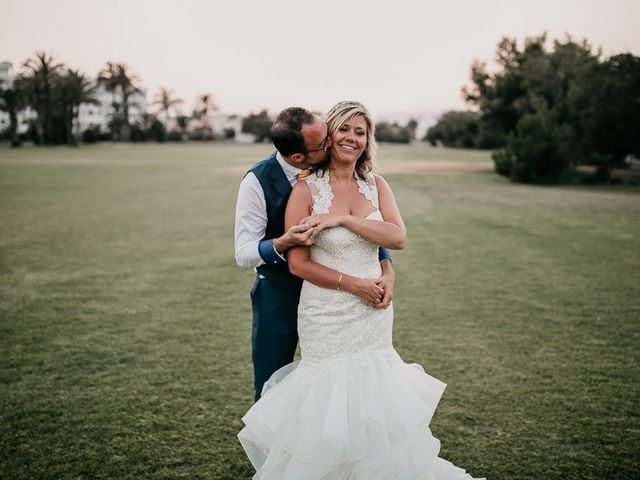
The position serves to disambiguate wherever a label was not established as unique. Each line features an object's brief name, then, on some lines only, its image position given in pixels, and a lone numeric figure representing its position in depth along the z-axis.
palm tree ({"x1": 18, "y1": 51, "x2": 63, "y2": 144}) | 67.56
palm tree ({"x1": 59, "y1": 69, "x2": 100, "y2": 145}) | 70.06
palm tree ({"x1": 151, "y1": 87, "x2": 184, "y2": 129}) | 103.56
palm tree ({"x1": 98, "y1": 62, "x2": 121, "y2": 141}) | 85.50
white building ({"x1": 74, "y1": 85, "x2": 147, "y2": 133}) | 105.03
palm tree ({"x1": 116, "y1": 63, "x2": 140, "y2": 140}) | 85.50
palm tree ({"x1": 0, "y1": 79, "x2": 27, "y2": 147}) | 62.12
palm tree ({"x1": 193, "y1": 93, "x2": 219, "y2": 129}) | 113.31
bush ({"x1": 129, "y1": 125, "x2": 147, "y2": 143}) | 82.56
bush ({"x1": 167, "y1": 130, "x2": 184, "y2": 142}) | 88.94
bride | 2.66
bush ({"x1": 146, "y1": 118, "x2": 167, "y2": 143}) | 84.44
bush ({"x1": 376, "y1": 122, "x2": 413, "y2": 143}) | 97.31
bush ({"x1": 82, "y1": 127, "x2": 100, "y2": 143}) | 75.22
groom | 2.71
